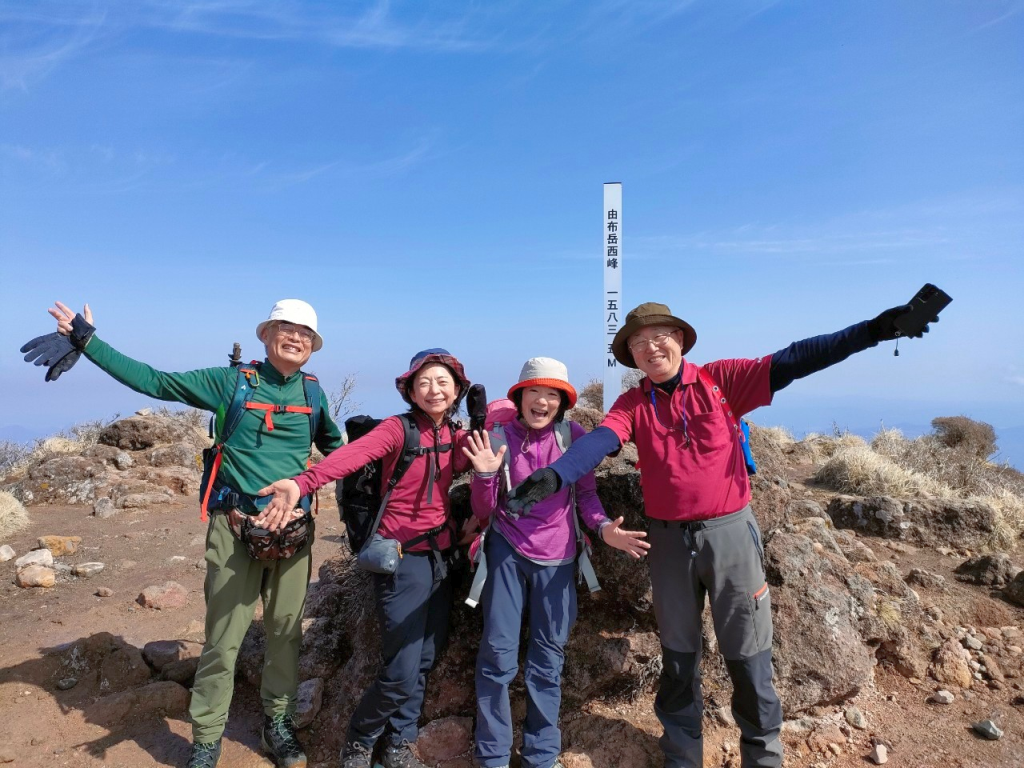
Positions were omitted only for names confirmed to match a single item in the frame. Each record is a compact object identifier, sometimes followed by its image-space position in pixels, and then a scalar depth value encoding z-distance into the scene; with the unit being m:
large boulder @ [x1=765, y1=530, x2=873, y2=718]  4.33
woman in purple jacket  3.64
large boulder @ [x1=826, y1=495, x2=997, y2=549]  8.04
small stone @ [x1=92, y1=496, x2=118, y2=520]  10.00
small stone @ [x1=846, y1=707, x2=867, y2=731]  4.41
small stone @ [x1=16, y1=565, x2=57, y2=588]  7.27
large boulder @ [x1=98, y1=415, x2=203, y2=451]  12.94
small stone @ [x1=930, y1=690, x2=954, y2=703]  4.65
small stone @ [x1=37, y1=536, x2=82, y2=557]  8.37
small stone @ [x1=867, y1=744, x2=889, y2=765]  4.08
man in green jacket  3.97
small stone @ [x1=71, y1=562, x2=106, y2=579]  7.75
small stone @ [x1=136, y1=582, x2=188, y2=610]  6.87
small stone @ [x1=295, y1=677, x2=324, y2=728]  4.50
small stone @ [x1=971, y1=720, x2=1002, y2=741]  4.24
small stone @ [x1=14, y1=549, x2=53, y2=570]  7.68
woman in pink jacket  3.82
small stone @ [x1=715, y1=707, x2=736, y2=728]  4.32
